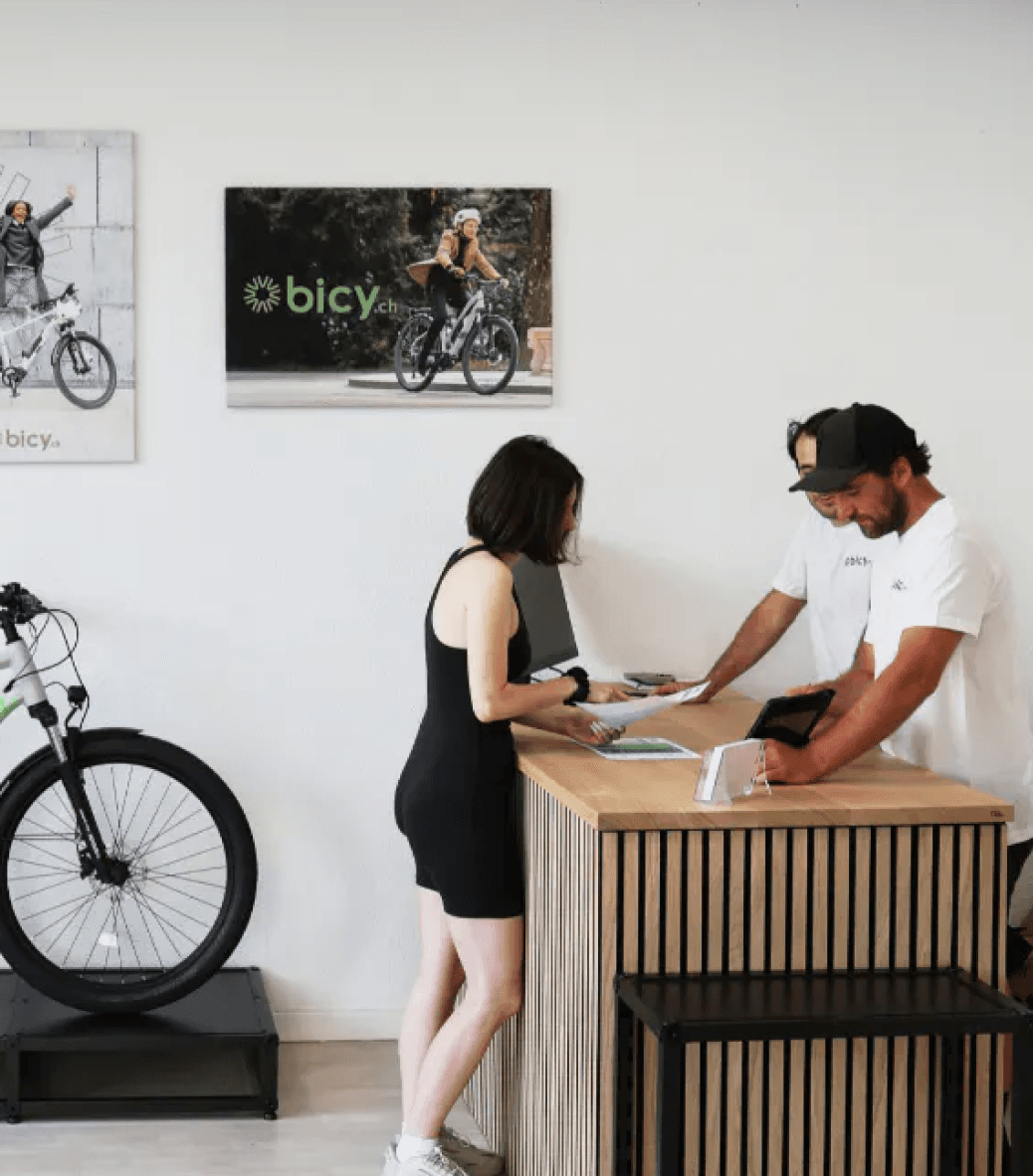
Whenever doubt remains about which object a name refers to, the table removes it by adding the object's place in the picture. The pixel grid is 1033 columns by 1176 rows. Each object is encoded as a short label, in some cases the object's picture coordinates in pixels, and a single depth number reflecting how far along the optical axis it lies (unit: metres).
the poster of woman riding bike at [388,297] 4.04
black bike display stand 3.61
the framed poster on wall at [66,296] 3.98
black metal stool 2.27
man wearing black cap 2.83
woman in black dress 2.92
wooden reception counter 2.49
